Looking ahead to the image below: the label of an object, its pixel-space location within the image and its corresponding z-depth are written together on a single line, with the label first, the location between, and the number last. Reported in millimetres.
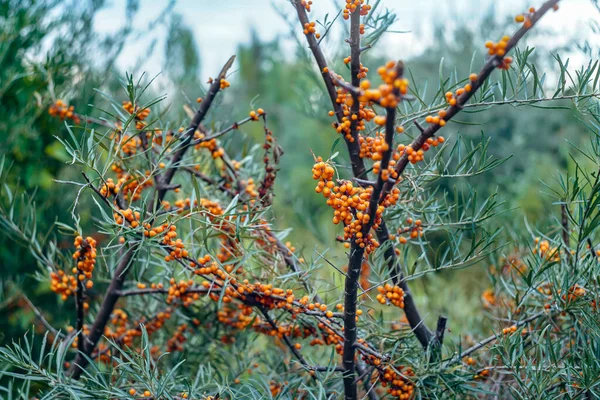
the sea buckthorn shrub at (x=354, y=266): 634
